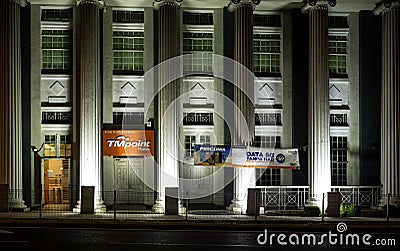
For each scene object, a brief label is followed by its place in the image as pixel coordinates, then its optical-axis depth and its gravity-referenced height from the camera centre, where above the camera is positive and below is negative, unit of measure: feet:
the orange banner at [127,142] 106.32 -3.56
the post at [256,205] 89.92 -12.10
